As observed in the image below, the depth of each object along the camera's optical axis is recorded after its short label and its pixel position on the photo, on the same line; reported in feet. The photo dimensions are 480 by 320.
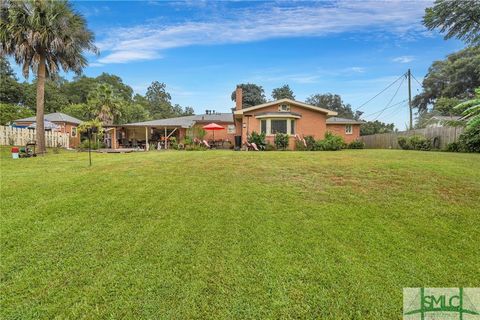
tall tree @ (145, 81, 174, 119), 216.95
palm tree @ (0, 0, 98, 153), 51.44
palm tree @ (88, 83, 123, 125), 101.86
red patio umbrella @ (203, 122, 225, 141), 68.80
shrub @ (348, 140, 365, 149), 73.46
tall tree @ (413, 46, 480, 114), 108.27
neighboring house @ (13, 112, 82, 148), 94.12
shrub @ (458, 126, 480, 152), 47.60
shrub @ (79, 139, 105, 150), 72.75
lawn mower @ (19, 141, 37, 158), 47.70
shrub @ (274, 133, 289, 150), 64.18
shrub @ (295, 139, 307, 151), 64.44
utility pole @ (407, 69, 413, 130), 89.86
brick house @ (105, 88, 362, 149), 67.26
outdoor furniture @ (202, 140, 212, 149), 69.22
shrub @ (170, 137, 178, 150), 70.08
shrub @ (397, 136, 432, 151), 62.59
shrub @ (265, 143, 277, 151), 63.42
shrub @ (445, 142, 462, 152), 53.89
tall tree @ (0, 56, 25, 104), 118.11
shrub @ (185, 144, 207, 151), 63.52
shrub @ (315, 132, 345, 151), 61.67
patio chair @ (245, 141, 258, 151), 63.16
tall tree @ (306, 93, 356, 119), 187.89
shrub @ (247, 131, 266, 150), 64.01
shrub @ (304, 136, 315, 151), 63.93
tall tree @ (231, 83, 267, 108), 156.56
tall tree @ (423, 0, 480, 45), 38.99
